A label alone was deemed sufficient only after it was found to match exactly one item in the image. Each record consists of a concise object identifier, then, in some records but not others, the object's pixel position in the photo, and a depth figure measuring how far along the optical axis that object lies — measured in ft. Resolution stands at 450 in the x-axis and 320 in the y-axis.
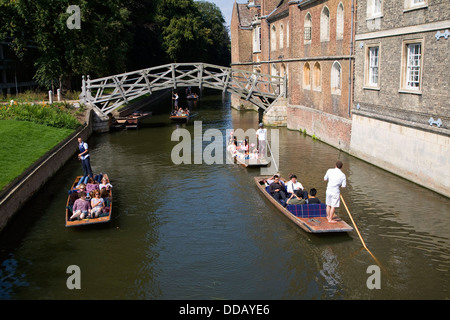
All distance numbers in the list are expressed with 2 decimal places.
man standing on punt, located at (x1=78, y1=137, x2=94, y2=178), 52.78
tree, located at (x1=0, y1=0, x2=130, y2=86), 95.20
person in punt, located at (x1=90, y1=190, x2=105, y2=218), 39.11
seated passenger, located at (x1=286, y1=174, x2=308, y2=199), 41.04
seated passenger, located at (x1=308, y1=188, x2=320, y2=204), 38.55
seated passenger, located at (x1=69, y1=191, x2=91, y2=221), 38.62
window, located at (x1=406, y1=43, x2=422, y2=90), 48.76
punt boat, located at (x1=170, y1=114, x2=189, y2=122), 105.50
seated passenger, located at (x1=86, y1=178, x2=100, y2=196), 44.20
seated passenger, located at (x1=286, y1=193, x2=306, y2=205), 39.12
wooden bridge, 93.15
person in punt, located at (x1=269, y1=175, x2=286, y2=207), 42.86
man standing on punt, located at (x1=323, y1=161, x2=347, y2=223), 35.17
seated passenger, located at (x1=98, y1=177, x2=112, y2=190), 45.06
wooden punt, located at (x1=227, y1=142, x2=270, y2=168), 59.40
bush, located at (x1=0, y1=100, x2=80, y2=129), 74.43
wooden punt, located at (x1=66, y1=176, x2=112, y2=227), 37.93
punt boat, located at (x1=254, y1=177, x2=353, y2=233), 35.24
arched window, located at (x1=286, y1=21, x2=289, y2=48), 95.45
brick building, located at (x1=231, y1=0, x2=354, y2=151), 67.21
